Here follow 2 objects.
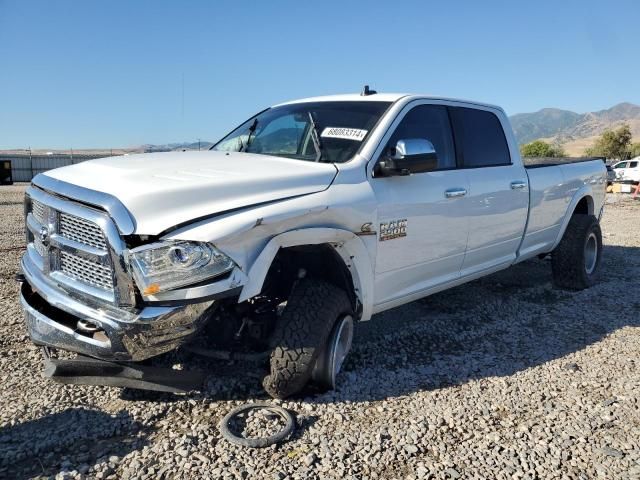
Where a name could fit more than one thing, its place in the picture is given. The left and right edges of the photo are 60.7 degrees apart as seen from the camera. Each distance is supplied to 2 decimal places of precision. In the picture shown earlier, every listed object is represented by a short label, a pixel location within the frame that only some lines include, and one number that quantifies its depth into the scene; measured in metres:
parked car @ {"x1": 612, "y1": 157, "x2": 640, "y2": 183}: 24.71
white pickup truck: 2.63
